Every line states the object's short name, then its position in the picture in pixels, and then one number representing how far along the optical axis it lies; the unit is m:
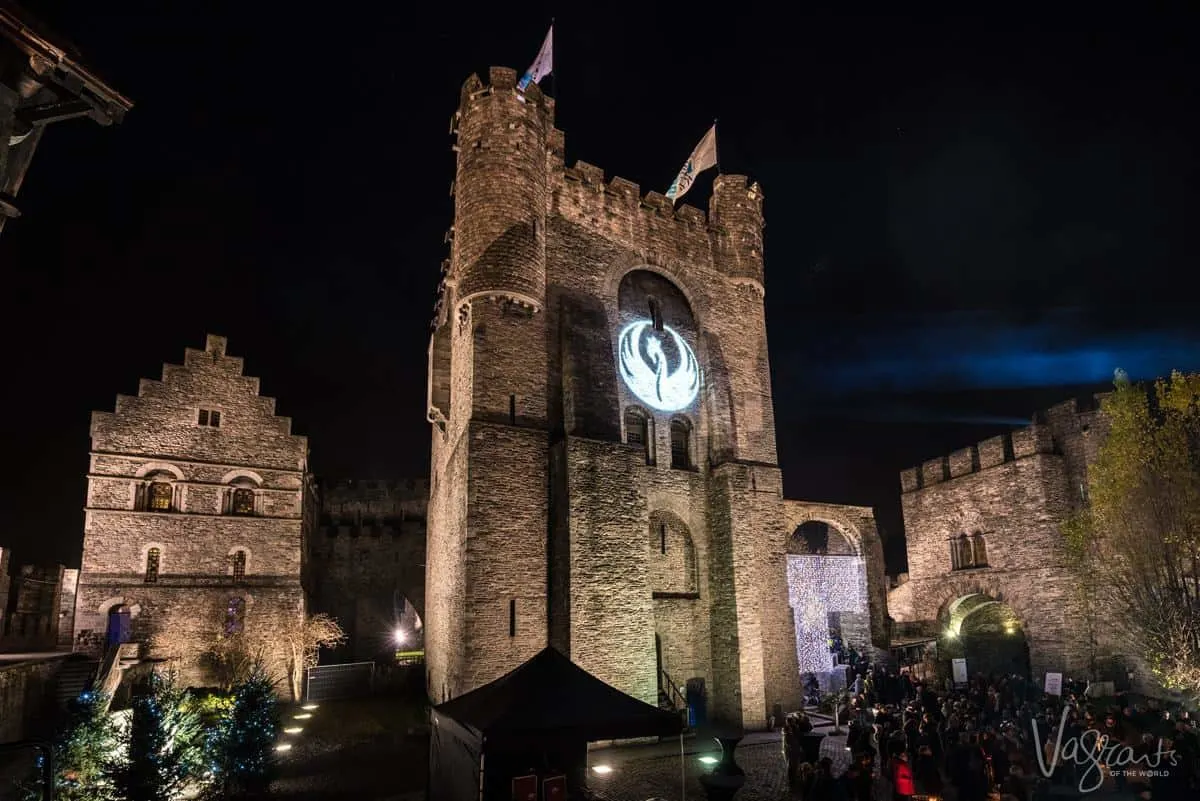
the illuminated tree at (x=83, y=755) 10.06
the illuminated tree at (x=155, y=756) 9.90
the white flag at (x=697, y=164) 22.38
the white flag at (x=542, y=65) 19.66
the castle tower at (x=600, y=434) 16.64
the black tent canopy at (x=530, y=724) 9.23
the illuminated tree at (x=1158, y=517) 16.34
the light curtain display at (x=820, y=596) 25.69
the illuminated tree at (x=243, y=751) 11.89
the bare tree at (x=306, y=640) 24.20
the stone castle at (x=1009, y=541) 24.03
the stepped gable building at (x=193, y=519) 22.97
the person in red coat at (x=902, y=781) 9.72
